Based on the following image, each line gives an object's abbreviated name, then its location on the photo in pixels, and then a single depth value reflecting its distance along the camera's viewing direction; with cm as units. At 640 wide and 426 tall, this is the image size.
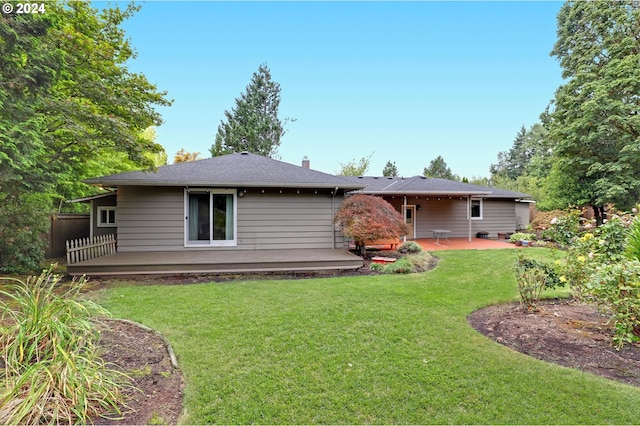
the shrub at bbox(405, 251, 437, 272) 743
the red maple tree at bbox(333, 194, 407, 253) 762
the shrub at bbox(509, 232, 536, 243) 1129
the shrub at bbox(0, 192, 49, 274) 599
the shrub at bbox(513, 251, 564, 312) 433
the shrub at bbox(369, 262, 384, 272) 721
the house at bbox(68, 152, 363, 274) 747
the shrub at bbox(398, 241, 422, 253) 922
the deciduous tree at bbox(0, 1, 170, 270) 470
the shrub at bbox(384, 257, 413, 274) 699
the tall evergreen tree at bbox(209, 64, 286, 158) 2261
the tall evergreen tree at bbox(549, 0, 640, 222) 1236
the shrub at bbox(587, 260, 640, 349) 302
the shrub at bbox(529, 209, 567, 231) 1182
